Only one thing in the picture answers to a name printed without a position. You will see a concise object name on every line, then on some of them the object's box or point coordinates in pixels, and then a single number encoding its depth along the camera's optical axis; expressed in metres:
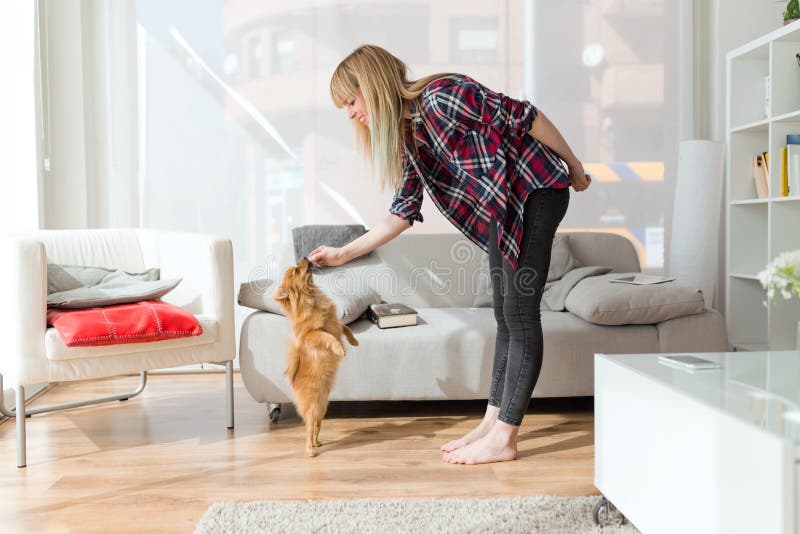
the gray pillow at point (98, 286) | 2.36
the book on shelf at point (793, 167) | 3.21
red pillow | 2.19
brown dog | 2.22
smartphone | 1.47
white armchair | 2.17
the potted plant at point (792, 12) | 3.32
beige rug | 1.62
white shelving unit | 3.58
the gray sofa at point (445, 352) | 2.62
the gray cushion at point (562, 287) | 2.95
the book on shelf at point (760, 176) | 3.46
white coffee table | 1.02
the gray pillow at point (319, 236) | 3.13
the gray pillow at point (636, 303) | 2.62
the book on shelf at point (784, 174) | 3.28
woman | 1.85
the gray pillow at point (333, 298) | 2.66
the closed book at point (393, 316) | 2.68
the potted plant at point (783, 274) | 1.21
